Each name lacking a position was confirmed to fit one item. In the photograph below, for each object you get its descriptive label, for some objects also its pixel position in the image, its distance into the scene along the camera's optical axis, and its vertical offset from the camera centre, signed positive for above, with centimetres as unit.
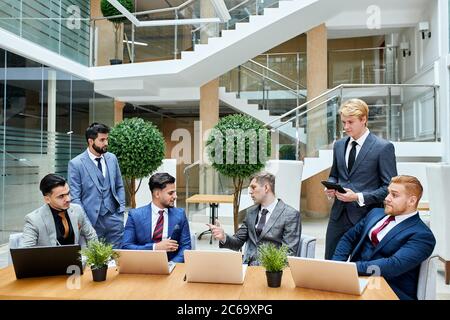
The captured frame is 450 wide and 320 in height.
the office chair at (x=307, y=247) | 234 -43
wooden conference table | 161 -47
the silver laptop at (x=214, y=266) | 169 -39
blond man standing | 244 -1
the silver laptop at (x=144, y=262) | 186 -41
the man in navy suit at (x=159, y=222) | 251 -32
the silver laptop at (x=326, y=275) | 156 -40
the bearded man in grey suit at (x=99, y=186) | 315 -13
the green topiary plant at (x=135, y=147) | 508 +25
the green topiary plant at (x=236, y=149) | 502 +22
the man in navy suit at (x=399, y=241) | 188 -33
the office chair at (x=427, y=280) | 188 -49
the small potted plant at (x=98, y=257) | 179 -37
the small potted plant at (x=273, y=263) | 171 -38
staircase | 716 +199
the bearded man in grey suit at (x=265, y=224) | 242 -32
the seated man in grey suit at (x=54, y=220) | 221 -27
